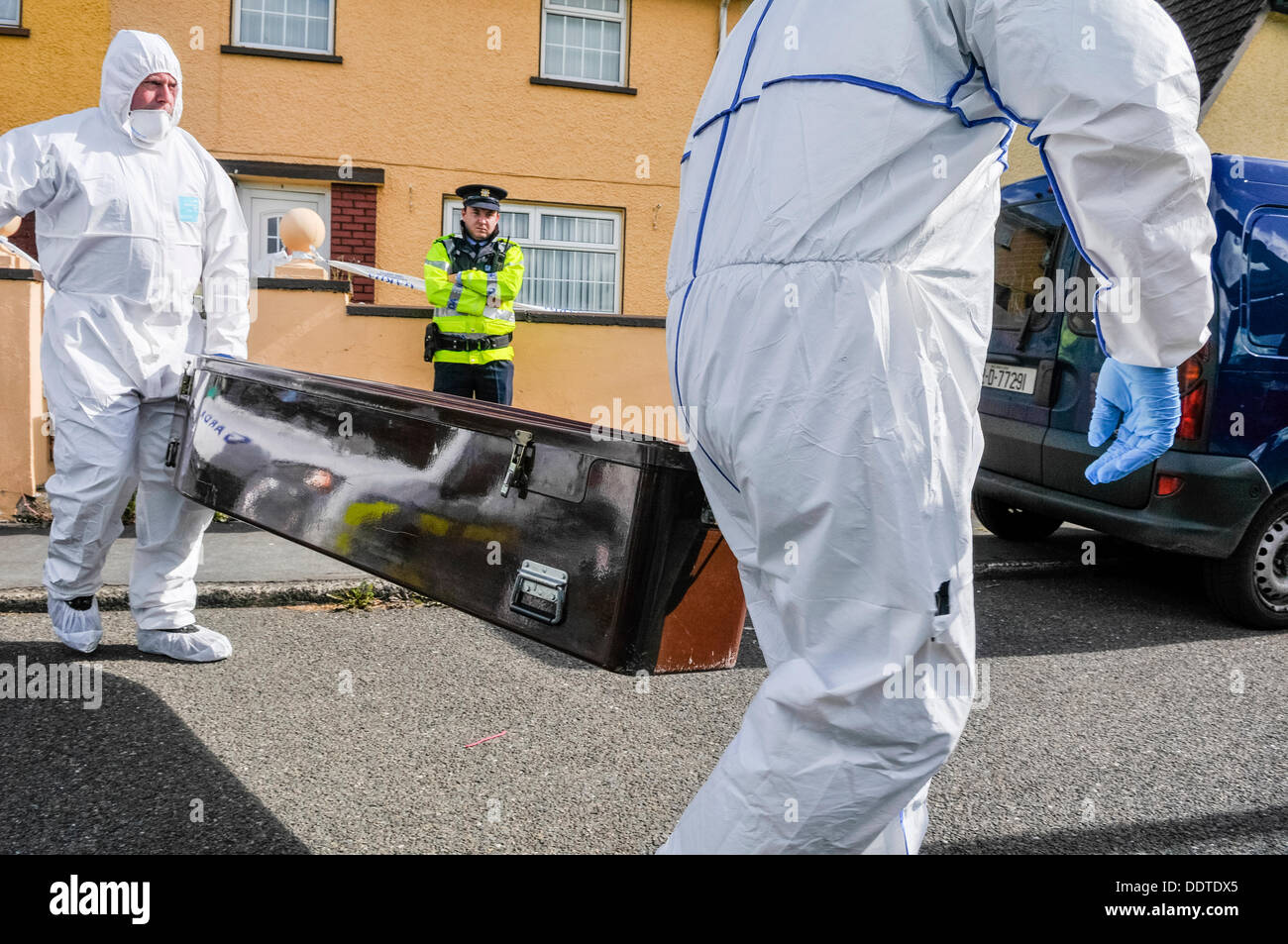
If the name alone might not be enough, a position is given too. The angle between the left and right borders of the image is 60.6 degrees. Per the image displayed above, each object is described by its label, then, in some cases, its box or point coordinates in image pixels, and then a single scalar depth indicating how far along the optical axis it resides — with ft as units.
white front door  37.78
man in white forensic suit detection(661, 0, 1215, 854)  5.22
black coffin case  6.80
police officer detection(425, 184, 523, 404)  23.89
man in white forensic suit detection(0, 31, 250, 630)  12.75
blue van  16.25
